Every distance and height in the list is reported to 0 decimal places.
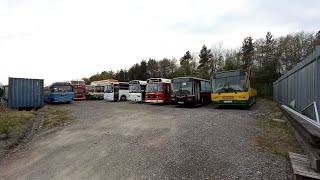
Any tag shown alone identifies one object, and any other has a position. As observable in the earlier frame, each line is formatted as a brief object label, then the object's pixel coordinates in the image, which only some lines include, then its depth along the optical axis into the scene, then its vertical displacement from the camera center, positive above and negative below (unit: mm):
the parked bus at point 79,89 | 21838 +49
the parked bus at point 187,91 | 12209 -92
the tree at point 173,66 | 38536 +6328
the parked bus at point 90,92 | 23311 -424
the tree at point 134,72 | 38374 +4668
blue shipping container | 12193 -341
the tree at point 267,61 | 24095 +5083
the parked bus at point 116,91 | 19320 -197
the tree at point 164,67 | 38963 +6073
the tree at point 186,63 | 32387 +6305
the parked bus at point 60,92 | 16641 -335
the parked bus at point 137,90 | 16855 -102
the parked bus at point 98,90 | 21899 -92
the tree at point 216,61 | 31293 +6308
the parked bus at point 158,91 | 14394 -120
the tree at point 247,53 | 28043 +7349
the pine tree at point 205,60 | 32085 +6875
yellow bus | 10209 +153
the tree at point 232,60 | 27796 +5950
